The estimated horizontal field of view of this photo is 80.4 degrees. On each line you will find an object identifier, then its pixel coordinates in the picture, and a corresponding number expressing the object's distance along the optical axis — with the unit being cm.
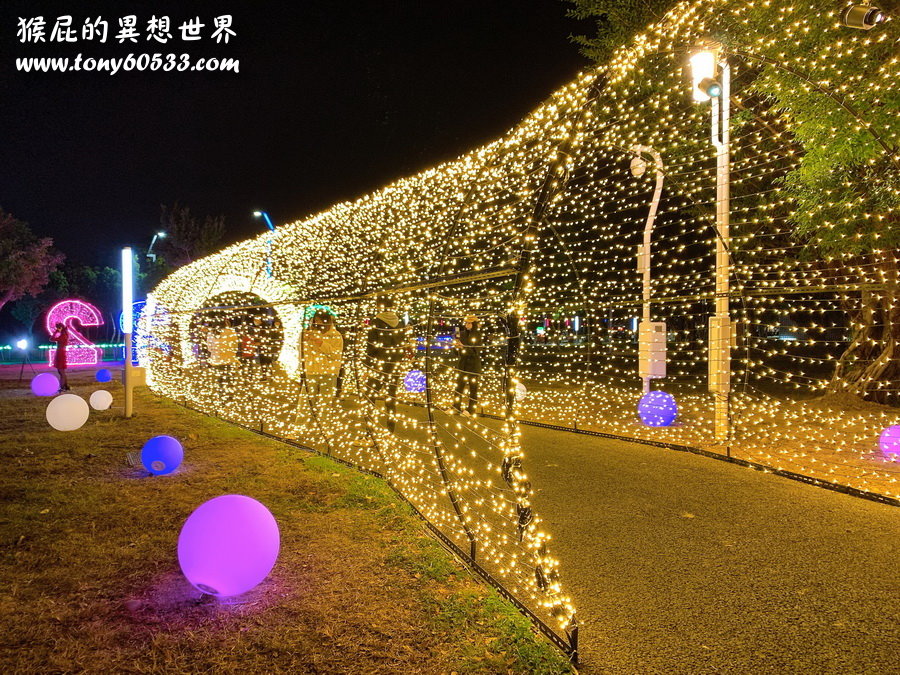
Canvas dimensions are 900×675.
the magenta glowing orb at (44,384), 1080
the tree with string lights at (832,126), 473
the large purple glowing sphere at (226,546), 254
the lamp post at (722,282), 590
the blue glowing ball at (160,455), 481
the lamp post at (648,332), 746
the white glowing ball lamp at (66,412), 688
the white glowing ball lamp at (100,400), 889
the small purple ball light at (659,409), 698
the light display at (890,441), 508
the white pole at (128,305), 838
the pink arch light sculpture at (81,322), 2080
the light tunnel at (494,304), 295
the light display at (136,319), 1337
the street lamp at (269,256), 719
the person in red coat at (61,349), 1142
